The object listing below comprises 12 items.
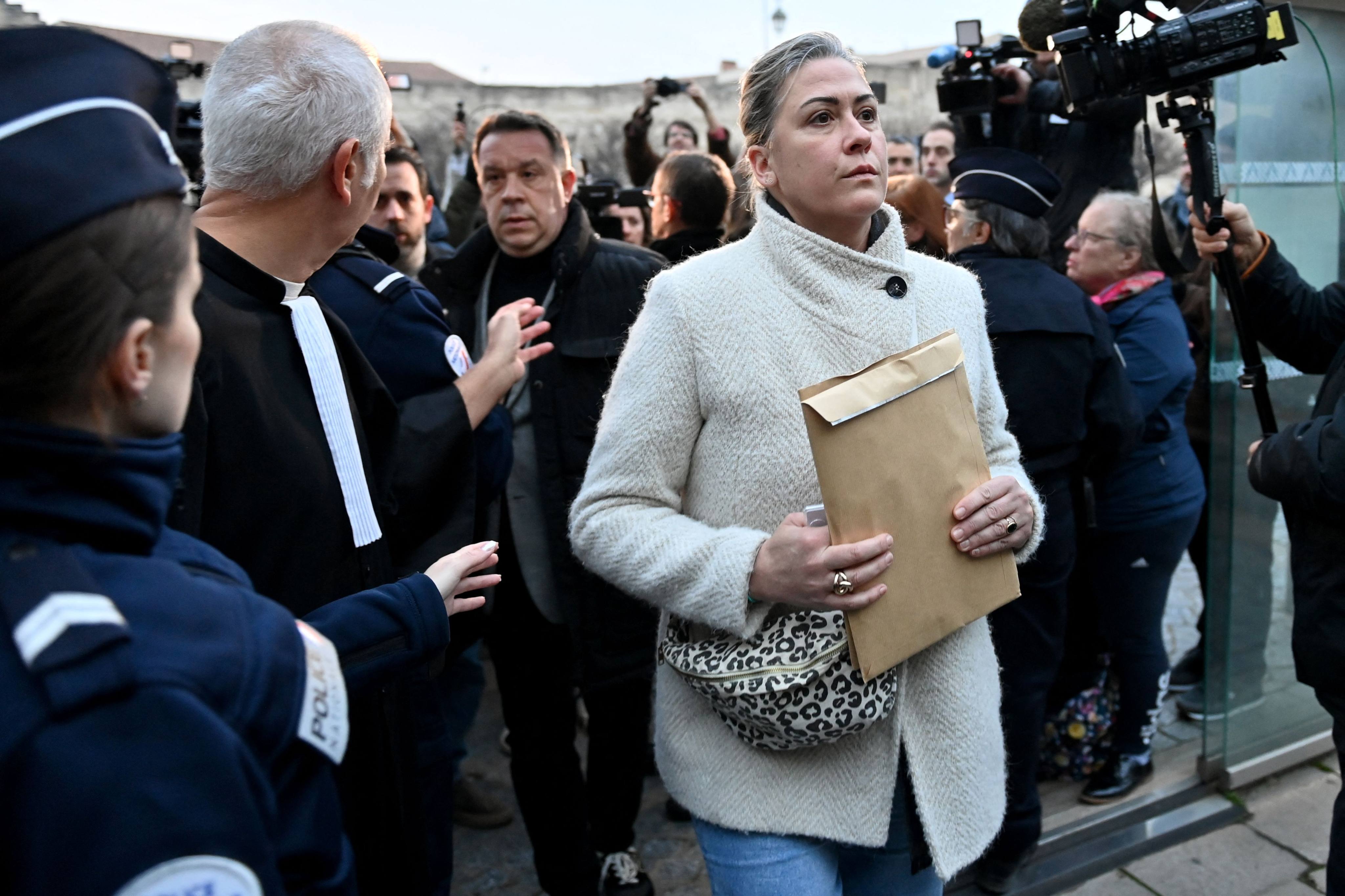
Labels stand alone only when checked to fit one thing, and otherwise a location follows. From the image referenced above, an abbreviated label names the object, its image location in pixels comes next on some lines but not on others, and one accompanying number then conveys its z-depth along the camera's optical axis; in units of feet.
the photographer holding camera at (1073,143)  14.66
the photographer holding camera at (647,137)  19.11
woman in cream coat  5.43
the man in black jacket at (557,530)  8.71
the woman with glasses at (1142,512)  10.98
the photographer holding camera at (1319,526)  6.63
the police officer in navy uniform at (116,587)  2.37
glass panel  10.23
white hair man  4.75
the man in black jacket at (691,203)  12.35
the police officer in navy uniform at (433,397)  6.56
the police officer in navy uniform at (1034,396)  9.20
